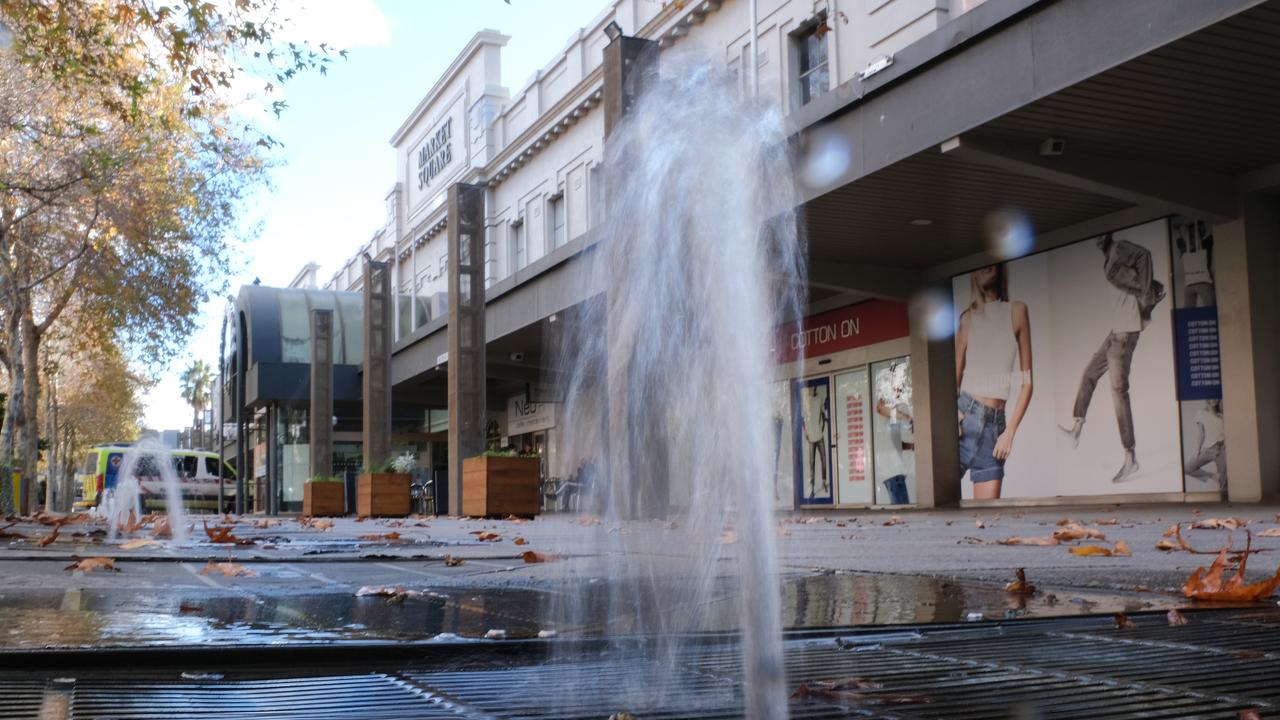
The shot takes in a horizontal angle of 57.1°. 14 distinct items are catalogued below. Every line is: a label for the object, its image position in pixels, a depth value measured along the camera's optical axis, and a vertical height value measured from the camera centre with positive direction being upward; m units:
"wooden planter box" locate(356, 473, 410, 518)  24.63 -0.27
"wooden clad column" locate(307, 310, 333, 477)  31.31 +2.46
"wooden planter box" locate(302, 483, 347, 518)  29.59 -0.40
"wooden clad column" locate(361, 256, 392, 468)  27.17 +2.82
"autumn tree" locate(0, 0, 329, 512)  21.80 +5.90
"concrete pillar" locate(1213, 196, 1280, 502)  14.39 +1.47
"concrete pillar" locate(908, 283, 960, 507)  20.17 +0.89
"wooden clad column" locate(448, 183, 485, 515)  21.02 +2.74
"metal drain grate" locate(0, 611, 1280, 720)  2.14 -0.43
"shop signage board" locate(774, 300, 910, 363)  21.62 +2.77
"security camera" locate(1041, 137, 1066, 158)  13.43 +3.65
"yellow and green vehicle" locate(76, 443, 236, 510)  43.41 +0.47
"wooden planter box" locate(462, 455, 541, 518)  18.97 -0.11
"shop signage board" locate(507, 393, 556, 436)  36.53 +2.05
